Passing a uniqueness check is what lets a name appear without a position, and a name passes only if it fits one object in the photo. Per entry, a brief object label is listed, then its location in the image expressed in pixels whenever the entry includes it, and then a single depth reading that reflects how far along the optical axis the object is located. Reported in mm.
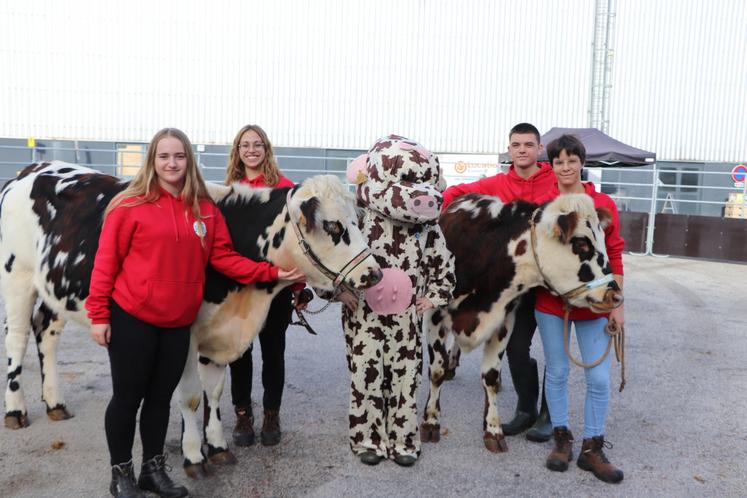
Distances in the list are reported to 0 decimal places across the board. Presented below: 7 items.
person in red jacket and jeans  3445
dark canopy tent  12461
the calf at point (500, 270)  3365
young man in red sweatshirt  3957
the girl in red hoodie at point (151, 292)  2732
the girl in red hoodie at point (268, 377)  3779
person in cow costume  3350
